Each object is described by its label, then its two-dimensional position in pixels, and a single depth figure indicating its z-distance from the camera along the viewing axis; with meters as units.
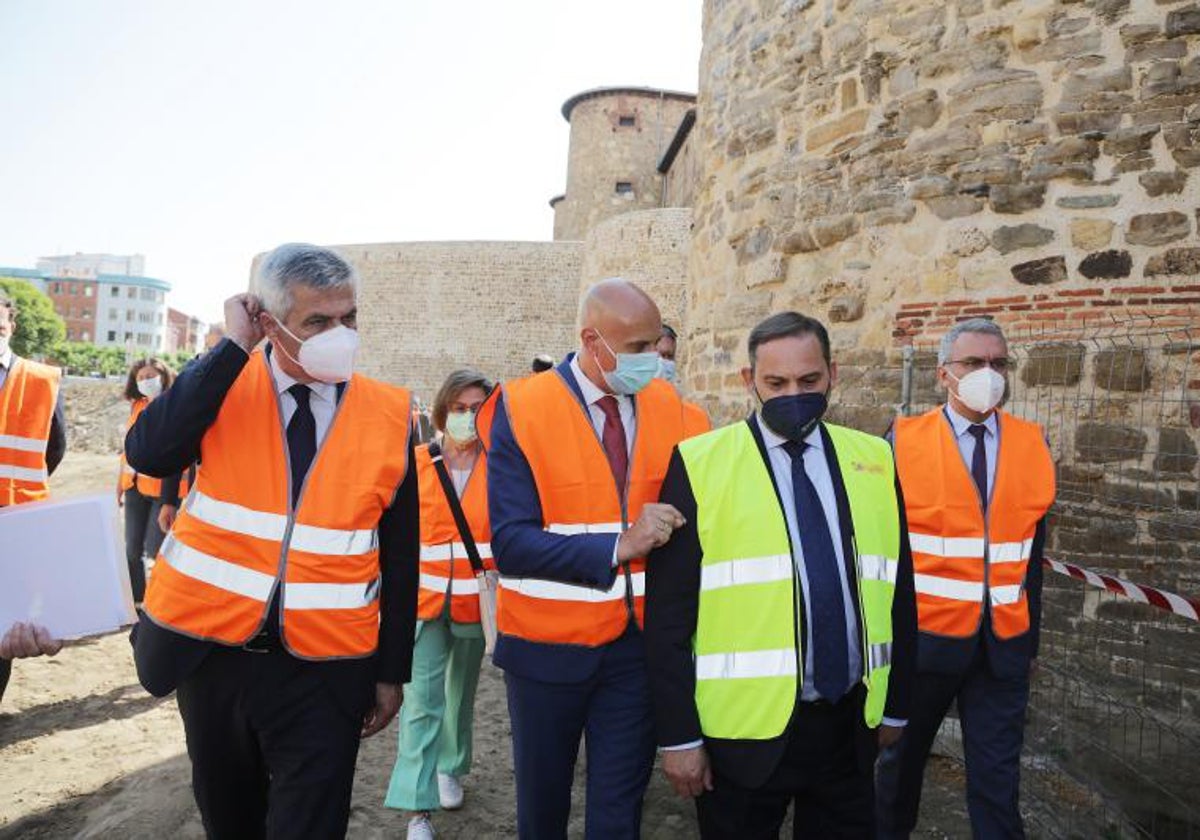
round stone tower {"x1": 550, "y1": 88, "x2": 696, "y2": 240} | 32.88
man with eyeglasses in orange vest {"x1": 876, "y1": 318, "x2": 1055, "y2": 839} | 2.92
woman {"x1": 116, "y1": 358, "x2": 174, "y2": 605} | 6.41
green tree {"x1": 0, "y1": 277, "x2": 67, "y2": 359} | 52.97
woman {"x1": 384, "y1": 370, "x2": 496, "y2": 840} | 3.42
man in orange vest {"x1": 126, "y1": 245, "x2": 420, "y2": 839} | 2.07
